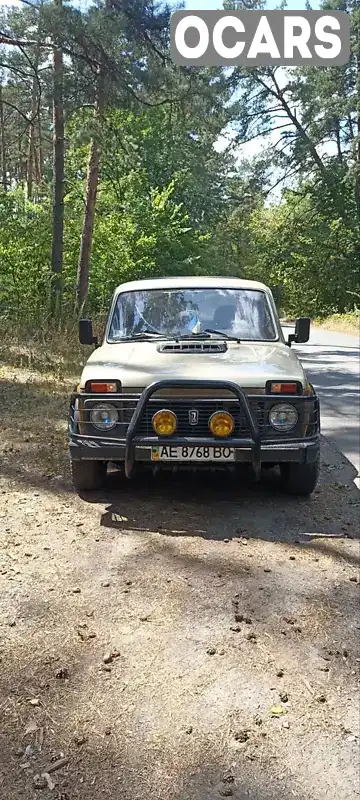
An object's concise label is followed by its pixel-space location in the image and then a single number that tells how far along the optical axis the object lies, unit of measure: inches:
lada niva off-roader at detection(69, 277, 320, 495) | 181.0
